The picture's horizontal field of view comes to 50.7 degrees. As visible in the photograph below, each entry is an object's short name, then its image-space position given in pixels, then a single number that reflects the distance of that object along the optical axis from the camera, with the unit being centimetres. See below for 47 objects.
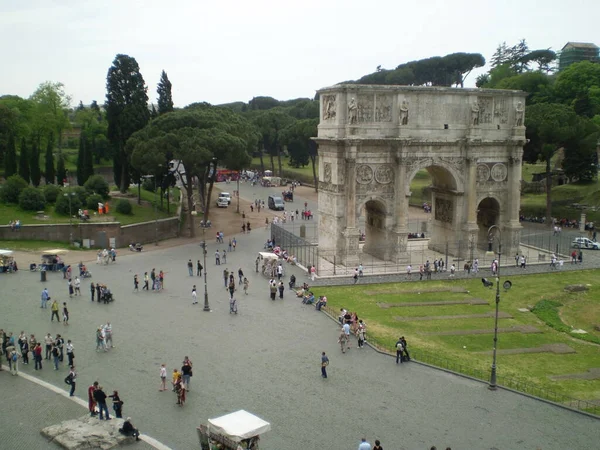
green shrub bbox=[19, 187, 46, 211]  5416
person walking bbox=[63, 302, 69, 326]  3125
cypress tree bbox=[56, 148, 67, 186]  6756
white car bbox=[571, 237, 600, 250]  5244
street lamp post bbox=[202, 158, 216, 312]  3409
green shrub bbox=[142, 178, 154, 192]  6875
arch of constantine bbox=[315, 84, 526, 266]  4428
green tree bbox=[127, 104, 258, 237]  5250
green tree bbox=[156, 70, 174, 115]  7025
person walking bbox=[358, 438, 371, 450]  1798
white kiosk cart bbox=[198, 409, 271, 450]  1777
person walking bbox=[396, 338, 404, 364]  2686
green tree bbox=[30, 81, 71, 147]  8025
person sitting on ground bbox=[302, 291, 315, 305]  3591
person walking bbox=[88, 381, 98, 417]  2106
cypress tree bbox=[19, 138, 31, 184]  6300
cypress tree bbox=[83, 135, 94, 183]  6412
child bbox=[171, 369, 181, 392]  2275
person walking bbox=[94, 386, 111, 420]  2077
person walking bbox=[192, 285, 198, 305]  3541
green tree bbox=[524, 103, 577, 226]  5853
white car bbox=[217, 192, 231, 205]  7768
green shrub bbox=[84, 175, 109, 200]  5981
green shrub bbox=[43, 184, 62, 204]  5672
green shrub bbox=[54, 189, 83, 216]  5447
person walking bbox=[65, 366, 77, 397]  2300
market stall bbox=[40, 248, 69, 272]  4288
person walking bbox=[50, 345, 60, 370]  2559
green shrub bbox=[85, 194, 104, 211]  5662
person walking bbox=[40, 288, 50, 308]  3422
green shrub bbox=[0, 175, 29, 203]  5544
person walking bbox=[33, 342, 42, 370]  2577
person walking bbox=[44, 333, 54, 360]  2680
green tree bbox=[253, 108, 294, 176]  10381
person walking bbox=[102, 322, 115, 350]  2773
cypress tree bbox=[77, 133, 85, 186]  6419
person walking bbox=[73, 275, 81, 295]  3678
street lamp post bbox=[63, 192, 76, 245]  5047
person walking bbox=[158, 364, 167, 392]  2364
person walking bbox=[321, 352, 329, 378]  2511
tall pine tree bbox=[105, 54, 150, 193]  6238
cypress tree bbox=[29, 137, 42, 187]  6400
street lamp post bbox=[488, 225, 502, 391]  2419
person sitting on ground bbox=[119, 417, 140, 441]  1982
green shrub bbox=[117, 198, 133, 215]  5716
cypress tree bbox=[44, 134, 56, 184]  6506
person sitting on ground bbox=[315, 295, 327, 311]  3466
